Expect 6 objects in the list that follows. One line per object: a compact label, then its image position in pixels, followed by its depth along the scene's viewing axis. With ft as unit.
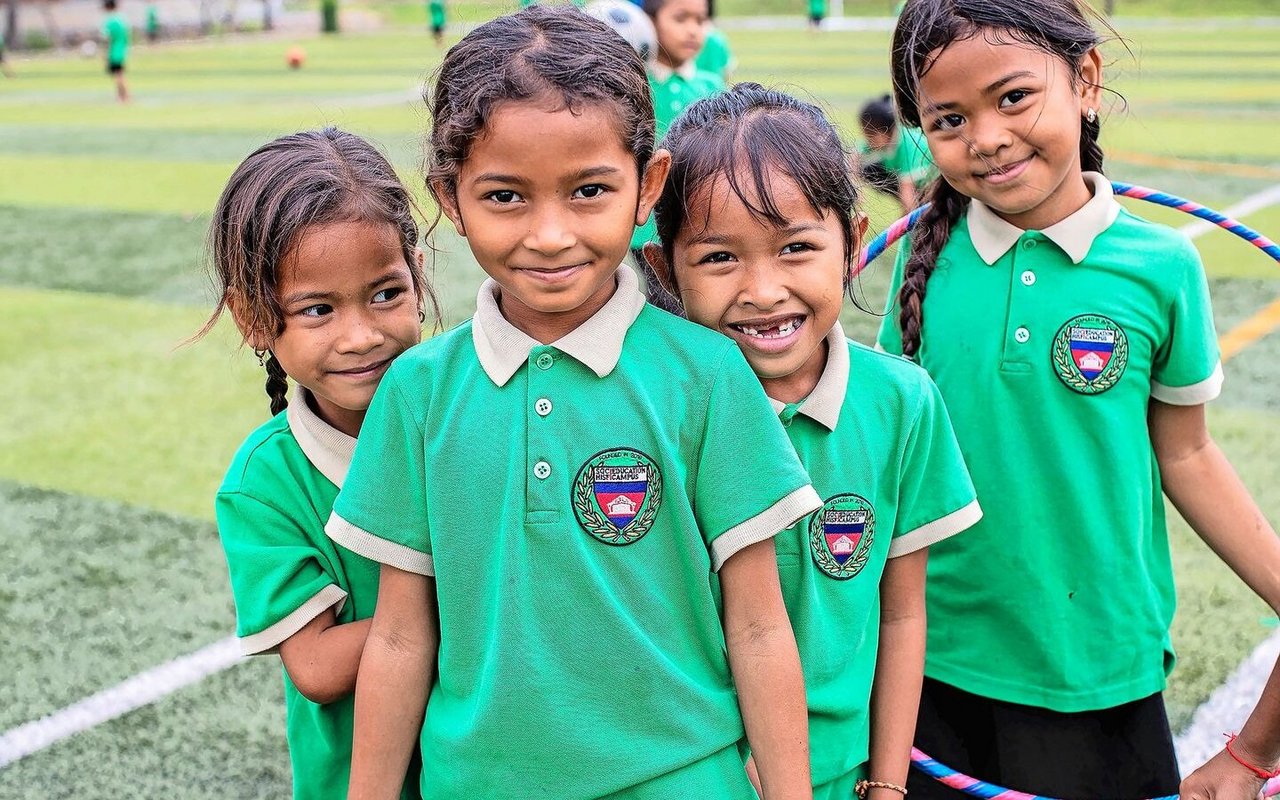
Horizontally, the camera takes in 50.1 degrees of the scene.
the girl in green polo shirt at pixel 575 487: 5.60
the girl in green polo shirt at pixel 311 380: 6.39
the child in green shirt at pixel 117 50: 69.97
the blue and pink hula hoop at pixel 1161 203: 8.28
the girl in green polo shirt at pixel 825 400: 6.27
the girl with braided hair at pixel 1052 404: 7.54
